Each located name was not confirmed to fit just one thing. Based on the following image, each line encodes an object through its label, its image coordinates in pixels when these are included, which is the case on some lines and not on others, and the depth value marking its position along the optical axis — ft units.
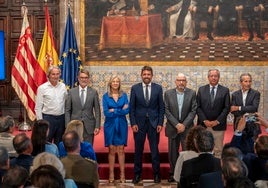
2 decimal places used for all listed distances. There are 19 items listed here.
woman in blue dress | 24.14
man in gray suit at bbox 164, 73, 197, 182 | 24.08
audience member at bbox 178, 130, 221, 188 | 14.29
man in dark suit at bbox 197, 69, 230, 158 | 24.21
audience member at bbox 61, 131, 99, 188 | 14.26
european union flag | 32.71
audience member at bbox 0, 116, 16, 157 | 17.40
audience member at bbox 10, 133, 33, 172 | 14.84
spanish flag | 32.71
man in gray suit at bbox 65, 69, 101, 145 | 24.00
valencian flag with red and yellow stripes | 32.12
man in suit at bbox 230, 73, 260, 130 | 23.90
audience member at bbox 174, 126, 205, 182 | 15.30
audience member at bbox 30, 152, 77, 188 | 12.19
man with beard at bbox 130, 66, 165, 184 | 24.22
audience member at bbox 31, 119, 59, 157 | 16.63
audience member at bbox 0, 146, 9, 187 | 13.19
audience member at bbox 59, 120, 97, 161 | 17.30
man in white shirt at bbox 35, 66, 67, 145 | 24.03
